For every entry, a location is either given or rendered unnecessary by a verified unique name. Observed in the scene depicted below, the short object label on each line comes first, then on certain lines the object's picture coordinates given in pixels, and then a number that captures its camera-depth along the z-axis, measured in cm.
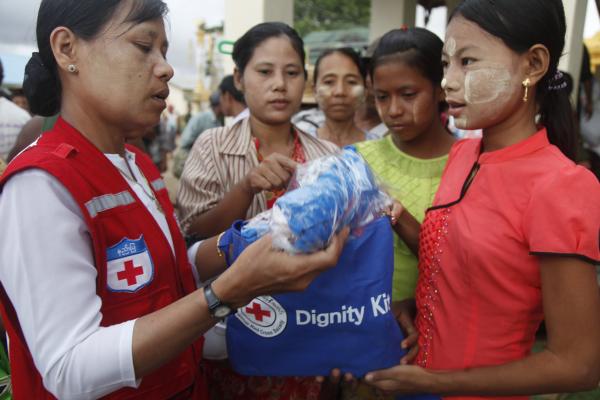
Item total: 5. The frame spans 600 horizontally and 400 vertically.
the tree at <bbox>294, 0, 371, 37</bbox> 1725
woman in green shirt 178
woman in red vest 102
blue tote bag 126
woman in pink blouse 114
